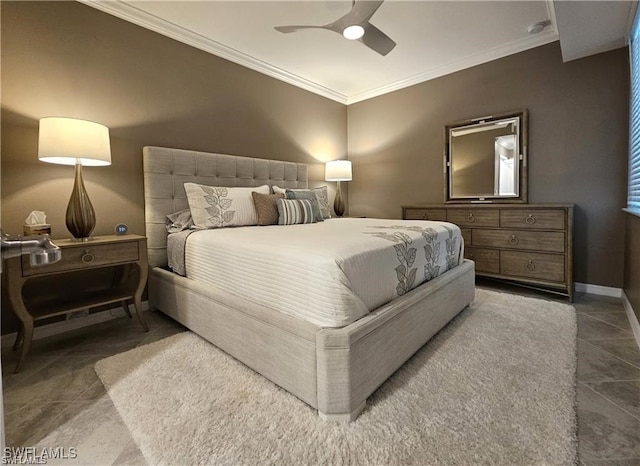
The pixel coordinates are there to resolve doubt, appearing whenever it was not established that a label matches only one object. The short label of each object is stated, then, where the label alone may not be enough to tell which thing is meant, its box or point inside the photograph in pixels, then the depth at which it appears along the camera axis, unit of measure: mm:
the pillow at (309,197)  3037
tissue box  1886
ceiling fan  1932
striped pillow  2788
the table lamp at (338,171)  4199
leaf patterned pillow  2582
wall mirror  3293
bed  1297
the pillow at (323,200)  3347
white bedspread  1345
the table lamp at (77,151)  1920
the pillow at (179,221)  2641
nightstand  1738
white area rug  1159
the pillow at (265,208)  2742
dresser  2691
